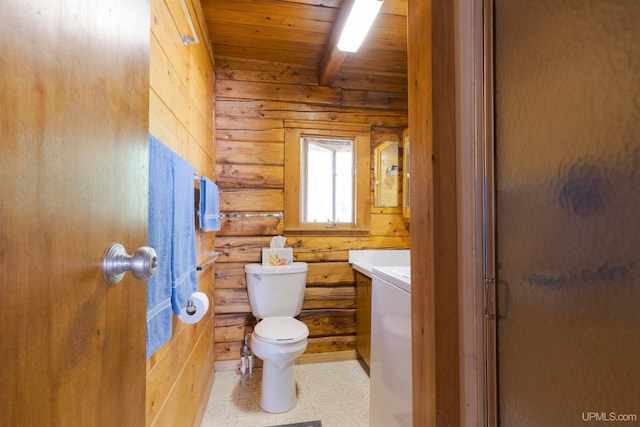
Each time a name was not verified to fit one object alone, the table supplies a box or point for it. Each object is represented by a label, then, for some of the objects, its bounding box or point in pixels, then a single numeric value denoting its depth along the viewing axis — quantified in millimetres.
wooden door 286
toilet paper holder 1153
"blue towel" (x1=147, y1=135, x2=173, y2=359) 855
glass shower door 456
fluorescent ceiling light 1482
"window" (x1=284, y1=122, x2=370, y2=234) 2285
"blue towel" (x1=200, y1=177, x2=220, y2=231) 1614
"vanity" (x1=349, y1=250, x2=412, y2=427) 1067
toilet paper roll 1135
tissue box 2170
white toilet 1663
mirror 2447
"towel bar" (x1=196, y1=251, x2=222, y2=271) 1513
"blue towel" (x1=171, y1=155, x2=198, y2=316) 1052
